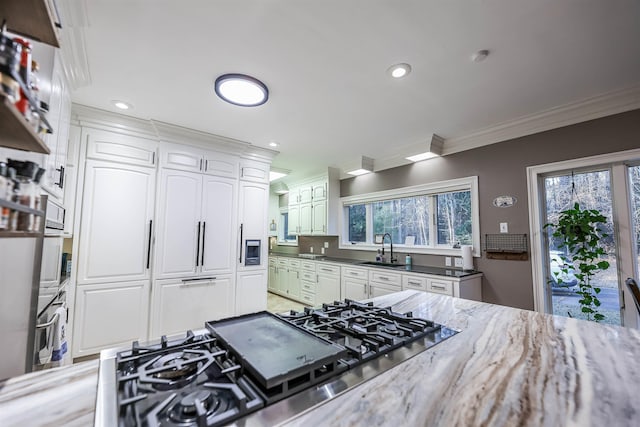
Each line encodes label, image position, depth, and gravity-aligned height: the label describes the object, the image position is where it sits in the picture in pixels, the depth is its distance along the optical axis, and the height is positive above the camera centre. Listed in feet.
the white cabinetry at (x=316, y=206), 16.20 +1.81
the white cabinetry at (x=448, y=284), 9.23 -1.79
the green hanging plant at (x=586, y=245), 7.76 -0.28
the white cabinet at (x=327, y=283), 13.91 -2.56
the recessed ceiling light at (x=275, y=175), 16.93 +3.85
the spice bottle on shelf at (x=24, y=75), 1.80 +1.07
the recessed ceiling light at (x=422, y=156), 11.68 +3.51
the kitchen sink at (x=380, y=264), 12.85 -1.41
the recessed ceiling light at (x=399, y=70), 6.52 +4.07
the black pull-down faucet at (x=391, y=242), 13.44 -0.40
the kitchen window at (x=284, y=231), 20.98 +0.25
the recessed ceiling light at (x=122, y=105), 8.40 +4.06
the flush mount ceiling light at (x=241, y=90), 7.05 +4.00
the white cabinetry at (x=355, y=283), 12.35 -2.31
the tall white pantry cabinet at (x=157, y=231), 8.73 +0.11
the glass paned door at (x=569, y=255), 7.95 -0.48
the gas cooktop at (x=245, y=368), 1.94 -1.26
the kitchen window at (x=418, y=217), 11.25 +0.87
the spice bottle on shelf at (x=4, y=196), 1.72 +0.24
